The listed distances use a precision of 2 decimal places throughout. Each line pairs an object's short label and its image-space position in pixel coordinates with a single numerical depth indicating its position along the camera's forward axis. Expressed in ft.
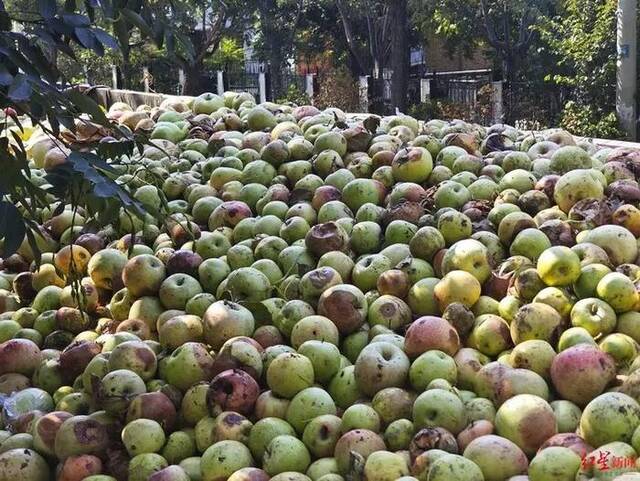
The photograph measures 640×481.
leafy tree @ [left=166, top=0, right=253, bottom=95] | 71.82
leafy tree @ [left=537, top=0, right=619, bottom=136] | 43.93
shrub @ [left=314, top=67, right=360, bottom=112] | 66.08
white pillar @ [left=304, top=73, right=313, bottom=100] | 67.71
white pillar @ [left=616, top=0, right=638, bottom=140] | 36.47
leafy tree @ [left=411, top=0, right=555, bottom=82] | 66.80
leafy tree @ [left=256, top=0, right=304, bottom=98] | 85.35
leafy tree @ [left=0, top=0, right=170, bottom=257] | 7.29
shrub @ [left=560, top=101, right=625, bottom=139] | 40.75
